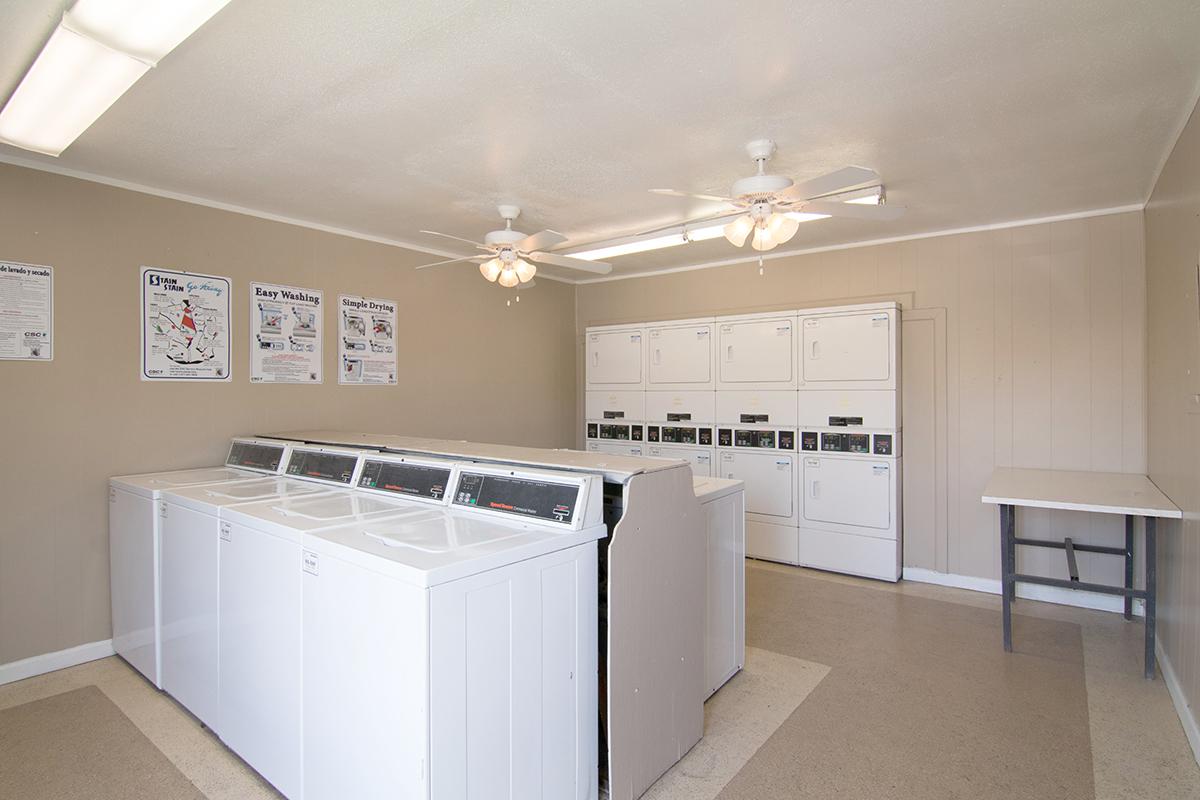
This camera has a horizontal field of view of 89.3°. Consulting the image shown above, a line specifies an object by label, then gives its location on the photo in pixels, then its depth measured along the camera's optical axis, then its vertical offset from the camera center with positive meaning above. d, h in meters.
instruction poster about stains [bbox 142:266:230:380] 3.37 +0.43
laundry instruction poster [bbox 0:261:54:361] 2.91 +0.44
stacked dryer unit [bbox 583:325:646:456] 5.57 +0.07
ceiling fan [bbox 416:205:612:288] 3.46 +0.84
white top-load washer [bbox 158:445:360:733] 2.37 -0.68
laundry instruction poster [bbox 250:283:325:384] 3.82 +0.43
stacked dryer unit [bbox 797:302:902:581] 4.33 -0.33
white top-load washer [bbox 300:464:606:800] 1.52 -0.69
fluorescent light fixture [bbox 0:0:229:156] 1.65 +1.07
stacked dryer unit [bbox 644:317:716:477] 5.17 +0.04
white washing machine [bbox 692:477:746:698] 2.67 -0.84
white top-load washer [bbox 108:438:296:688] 2.77 -0.70
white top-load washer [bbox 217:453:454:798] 1.96 -0.71
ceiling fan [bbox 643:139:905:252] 2.60 +0.87
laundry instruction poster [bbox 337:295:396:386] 4.27 +0.42
